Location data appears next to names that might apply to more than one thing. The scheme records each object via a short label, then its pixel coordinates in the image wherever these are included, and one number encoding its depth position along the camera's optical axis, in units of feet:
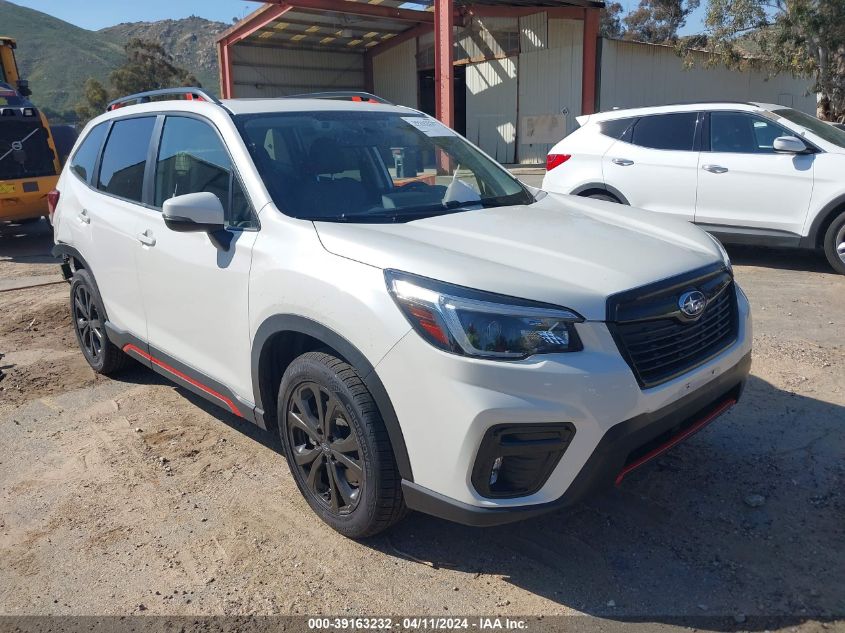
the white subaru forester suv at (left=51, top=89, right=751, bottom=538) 7.79
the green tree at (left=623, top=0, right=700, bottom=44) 142.31
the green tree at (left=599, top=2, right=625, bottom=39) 158.40
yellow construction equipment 34.22
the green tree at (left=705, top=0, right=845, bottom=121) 58.29
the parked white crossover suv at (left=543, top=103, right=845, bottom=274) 22.59
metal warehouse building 65.67
